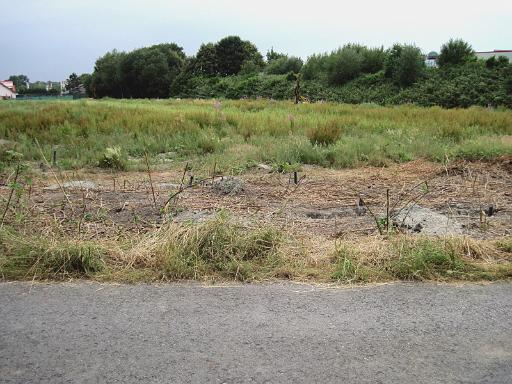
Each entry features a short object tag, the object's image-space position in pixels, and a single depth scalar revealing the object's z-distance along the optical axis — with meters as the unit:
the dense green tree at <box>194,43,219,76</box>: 65.19
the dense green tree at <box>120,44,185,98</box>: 71.38
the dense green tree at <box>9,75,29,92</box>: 169.07
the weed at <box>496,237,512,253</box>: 4.45
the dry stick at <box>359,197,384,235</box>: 4.79
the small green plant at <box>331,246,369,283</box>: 3.86
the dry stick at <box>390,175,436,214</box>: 5.63
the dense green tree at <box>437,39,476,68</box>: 36.84
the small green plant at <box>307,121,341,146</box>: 11.02
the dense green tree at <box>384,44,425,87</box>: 35.94
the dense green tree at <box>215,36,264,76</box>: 66.44
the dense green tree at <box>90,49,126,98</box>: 76.56
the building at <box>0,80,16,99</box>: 97.27
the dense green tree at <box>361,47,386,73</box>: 42.75
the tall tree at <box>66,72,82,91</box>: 128.09
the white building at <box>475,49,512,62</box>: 48.38
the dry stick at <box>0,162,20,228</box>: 4.56
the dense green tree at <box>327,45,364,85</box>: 41.94
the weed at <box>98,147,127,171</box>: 9.06
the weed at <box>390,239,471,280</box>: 3.92
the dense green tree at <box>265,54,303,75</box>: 52.25
